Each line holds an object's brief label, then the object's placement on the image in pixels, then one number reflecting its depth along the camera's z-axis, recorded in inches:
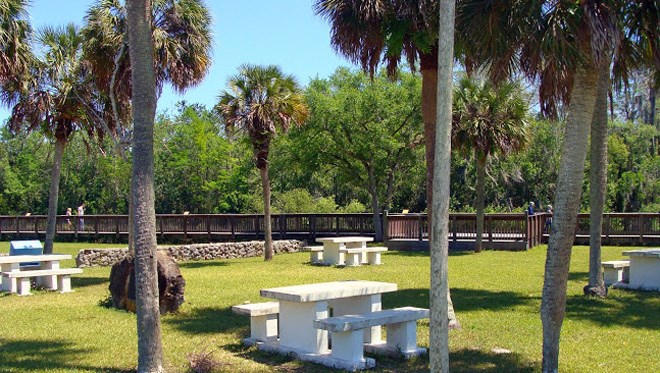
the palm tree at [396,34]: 414.3
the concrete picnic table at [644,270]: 577.9
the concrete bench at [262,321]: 364.8
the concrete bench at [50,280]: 556.1
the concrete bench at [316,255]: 835.6
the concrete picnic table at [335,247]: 813.2
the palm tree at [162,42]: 663.8
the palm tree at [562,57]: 304.7
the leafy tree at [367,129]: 1113.4
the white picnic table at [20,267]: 571.2
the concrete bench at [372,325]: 320.2
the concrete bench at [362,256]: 800.3
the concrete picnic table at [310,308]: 340.5
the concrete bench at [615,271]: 601.9
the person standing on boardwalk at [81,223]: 1314.0
